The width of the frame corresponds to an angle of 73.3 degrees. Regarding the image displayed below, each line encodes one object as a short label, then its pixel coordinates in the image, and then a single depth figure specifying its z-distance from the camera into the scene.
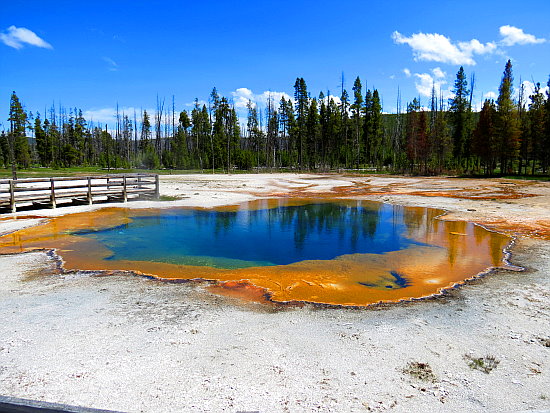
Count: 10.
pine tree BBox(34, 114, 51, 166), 62.81
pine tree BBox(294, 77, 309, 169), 68.81
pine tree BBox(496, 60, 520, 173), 41.22
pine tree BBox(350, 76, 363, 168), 65.44
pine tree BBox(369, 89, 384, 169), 66.88
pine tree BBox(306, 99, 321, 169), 68.15
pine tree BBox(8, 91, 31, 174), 57.56
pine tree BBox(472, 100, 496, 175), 42.69
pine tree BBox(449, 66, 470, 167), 54.37
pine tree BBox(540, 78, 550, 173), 39.96
